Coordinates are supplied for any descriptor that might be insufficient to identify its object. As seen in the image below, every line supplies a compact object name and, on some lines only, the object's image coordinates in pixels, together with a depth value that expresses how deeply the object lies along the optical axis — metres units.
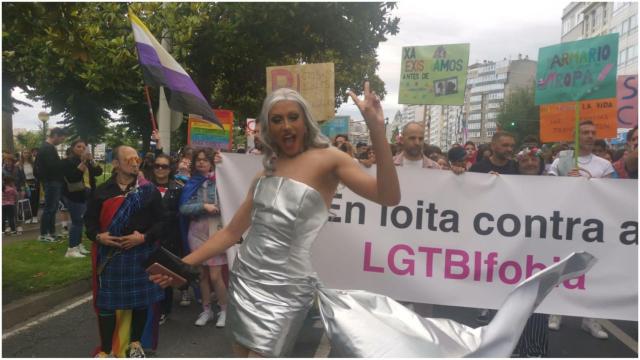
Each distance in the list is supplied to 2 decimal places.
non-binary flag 4.90
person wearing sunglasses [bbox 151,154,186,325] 5.37
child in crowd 10.49
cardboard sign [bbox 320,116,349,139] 18.29
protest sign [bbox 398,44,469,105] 6.54
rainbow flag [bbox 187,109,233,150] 9.81
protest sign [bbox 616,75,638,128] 6.52
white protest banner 4.33
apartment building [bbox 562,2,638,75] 50.08
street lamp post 24.75
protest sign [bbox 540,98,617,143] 5.24
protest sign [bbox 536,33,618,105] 4.92
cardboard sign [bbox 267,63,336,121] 5.80
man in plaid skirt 3.88
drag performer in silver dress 2.23
